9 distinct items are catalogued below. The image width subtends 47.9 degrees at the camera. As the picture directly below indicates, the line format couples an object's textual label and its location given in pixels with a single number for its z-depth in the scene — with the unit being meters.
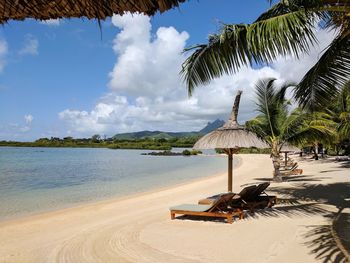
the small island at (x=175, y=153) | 66.50
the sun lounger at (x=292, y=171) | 19.58
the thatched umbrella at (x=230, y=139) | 8.56
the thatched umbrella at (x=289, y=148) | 15.57
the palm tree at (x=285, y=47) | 5.73
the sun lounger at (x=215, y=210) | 7.69
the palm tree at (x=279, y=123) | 14.04
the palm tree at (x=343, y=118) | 21.81
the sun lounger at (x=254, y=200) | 8.70
